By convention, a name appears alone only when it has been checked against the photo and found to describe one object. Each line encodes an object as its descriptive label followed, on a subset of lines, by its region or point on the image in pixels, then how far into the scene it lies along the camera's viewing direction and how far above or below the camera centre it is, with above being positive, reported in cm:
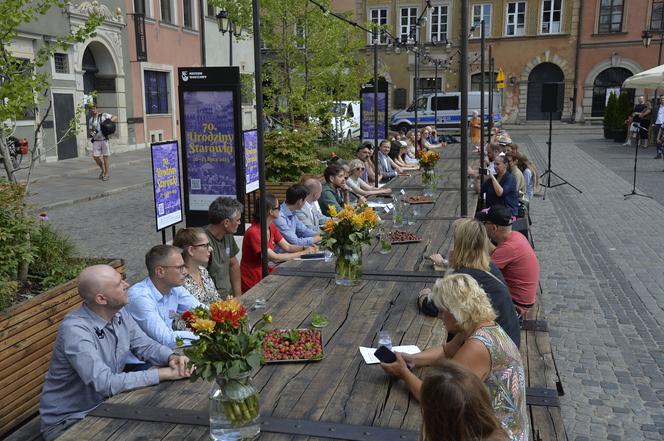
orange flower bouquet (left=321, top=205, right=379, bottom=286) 484 -104
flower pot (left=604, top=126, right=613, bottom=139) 2850 -152
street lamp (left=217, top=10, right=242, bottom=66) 1694 +204
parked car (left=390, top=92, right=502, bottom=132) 3228 -55
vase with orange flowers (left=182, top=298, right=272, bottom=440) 267 -109
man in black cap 505 -126
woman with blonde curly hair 301 -124
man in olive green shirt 579 -123
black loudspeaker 1434 +4
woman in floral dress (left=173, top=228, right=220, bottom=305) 493 -118
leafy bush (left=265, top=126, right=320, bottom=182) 1237 -110
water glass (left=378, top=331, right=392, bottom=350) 355 -133
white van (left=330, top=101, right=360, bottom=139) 1783 -51
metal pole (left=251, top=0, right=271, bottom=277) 501 -26
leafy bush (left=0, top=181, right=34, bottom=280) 483 -101
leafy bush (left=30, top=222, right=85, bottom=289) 526 -138
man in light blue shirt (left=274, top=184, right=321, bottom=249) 718 -132
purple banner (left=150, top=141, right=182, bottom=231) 723 -96
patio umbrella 1505 +45
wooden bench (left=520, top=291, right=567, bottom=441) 307 -158
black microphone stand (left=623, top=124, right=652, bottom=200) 1412 -210
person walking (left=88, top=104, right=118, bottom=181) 1617 -106
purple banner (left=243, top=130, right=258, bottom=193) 1030 -98
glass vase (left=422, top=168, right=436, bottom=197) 965 -121
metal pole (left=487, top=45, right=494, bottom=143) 1623 +32
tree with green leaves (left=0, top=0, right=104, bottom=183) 582 +30
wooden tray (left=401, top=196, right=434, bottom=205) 860 -137
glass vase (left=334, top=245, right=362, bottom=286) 491 -126
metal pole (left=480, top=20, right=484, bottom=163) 940 -4
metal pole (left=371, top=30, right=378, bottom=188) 1095 -70
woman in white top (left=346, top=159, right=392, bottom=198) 1024 -139
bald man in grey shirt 332 -139
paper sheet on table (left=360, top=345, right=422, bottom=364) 351 -140
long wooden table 283 -142
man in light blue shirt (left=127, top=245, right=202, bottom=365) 412 -126
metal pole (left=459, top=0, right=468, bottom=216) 564 +10
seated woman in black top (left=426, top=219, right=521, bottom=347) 386 -109
